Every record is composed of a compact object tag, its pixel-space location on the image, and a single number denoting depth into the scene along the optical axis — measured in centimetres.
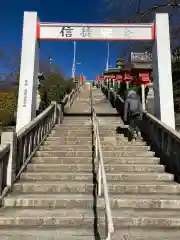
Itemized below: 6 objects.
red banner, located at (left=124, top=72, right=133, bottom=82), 1828
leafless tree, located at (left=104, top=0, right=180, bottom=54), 1007
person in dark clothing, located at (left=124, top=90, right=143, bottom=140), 692
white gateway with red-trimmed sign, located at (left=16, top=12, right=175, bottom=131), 710
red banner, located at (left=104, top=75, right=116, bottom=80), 2592
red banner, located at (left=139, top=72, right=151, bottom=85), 1192
